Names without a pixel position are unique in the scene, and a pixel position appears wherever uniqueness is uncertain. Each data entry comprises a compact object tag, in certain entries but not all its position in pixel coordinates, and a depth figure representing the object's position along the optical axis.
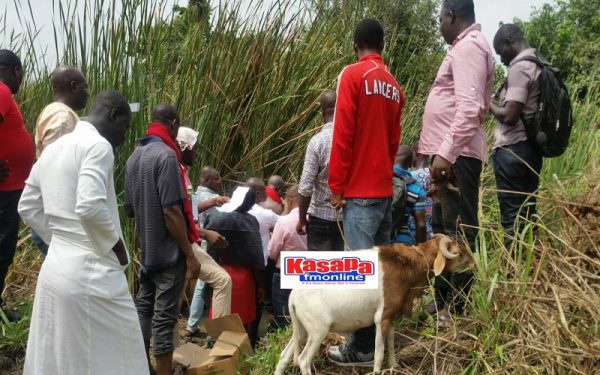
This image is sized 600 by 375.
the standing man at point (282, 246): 5.93
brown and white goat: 4.12
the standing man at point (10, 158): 5.51
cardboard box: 4.88
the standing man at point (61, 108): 4.93
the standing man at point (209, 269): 5.64
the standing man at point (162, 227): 4.63
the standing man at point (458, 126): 4.32
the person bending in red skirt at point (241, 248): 5.87
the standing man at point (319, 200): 5.06
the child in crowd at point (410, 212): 6.00
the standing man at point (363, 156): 4.33
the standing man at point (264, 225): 6.43
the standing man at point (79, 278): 3.65
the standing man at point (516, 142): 4.65
